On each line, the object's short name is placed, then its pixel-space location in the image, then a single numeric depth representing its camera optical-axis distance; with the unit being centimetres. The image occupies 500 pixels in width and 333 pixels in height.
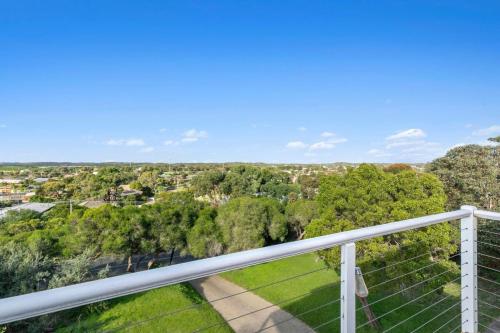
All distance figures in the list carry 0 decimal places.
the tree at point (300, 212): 1839
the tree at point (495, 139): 1430
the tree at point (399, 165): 2680
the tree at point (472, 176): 1330
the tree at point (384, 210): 863
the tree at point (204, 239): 1538
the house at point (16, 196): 2578
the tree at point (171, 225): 1538
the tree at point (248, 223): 1587
